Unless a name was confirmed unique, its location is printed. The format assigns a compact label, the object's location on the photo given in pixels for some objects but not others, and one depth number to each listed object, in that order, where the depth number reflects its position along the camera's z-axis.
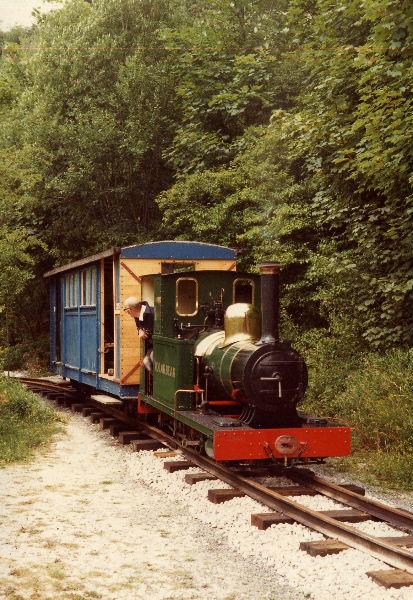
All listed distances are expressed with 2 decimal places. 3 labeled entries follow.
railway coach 11.20
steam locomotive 7.55
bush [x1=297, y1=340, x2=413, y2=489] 8.66
